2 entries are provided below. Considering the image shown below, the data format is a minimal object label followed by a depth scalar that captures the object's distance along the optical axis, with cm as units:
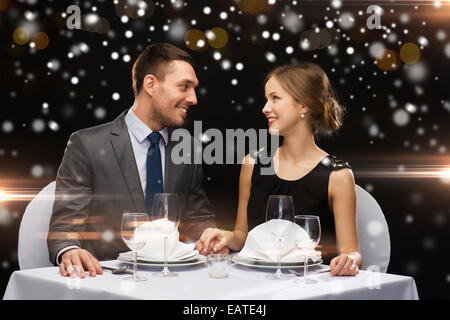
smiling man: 234
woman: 224
